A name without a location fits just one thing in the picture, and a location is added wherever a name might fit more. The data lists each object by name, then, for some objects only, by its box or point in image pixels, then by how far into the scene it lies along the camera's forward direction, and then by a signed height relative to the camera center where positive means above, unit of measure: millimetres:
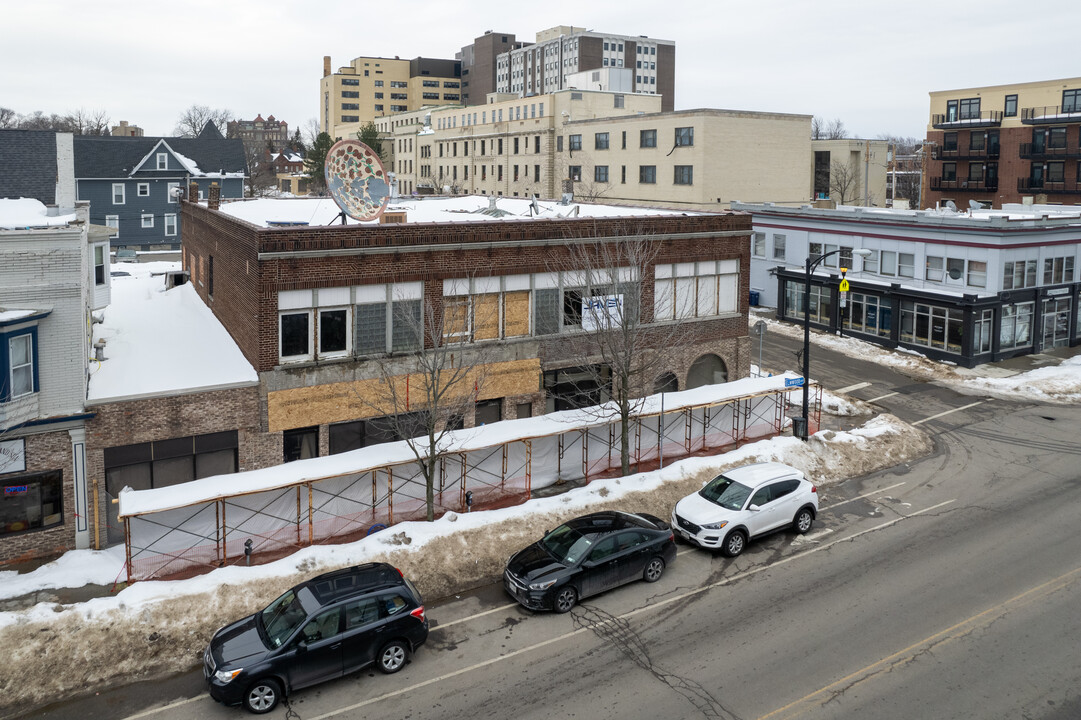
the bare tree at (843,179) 79250 +8046
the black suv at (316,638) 14146 -6719
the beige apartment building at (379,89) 170250 +35101
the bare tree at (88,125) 136312 +22749
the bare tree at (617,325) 24875 -2052
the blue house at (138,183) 71938 +6496
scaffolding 19406 -6061
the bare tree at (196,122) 169250 +28684
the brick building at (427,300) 23141 -1227
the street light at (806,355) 27555 -3013
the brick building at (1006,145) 72000 +11061
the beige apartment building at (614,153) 65812 +10276
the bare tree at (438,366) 23484 -3158
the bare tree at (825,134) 185550 +29886
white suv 20328 -6127
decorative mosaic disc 25438 +2426
